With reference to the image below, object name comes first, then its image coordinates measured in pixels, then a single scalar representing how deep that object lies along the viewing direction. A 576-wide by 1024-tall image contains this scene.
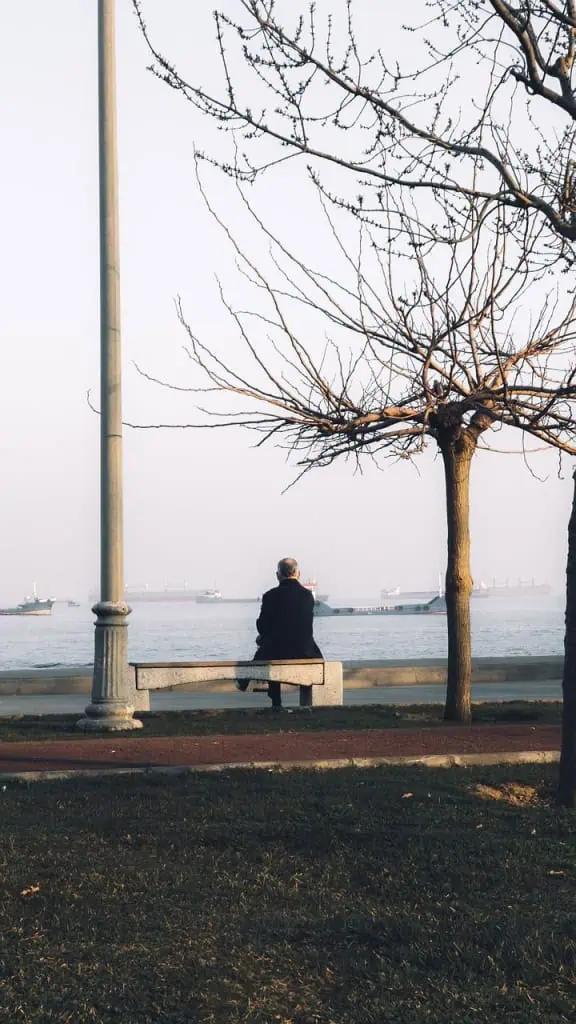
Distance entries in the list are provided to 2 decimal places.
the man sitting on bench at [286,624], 13.99
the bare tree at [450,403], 11.28
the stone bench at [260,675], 13.58
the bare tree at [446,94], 7.89
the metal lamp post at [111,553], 11.68
